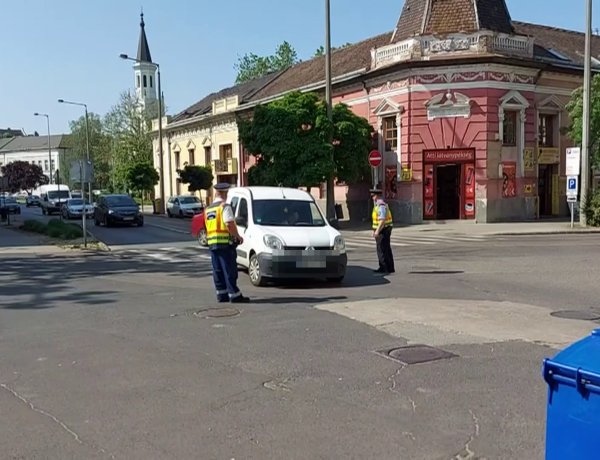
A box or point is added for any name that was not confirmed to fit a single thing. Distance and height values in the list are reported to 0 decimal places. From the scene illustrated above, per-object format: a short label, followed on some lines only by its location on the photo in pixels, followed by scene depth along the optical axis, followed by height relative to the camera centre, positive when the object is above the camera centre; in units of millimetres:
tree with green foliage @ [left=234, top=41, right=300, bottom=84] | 71625 +14237
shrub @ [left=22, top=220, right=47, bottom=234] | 25784 -1464
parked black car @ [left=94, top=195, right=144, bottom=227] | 31297 -1010
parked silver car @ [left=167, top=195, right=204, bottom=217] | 40312 -1047
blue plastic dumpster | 2438 -860
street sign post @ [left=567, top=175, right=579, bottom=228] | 24125 -133
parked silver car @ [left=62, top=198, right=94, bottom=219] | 40688 -1201
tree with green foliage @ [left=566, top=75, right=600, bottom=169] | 26453 +2835
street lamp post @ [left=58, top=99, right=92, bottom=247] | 19612 +349
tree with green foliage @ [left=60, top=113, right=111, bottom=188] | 85875 +6379
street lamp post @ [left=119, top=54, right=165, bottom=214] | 41562 +1816
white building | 132375 +8856
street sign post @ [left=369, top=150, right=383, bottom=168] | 27250 +1254
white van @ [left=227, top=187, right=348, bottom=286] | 10887 -877
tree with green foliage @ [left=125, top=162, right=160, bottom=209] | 49406 +1124
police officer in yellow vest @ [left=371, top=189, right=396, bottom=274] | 12844 -978
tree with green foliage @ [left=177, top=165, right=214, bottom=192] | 45469 +974
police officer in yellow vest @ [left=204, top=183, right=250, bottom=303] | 9445 -907
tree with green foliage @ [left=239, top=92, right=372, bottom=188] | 28391 +2126
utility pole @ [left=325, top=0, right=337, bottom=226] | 26688 +3574
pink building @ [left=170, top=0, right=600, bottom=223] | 28938 +3443
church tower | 95812 +18198
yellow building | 47062 +4233
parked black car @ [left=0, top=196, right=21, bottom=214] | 50562 -1121
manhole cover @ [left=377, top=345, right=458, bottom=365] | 6097 -1657
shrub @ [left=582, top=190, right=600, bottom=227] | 24812 -971
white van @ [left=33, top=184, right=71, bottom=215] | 49559 -664
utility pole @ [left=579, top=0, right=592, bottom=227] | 24125 +2395
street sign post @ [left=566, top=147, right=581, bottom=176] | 24172 +900
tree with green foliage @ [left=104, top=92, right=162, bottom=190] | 70250 +7061
